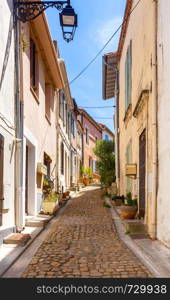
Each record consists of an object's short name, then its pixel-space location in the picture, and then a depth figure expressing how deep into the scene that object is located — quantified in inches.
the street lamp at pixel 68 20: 248.8
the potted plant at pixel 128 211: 303.1
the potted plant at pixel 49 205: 367.9
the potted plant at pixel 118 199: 447.2
